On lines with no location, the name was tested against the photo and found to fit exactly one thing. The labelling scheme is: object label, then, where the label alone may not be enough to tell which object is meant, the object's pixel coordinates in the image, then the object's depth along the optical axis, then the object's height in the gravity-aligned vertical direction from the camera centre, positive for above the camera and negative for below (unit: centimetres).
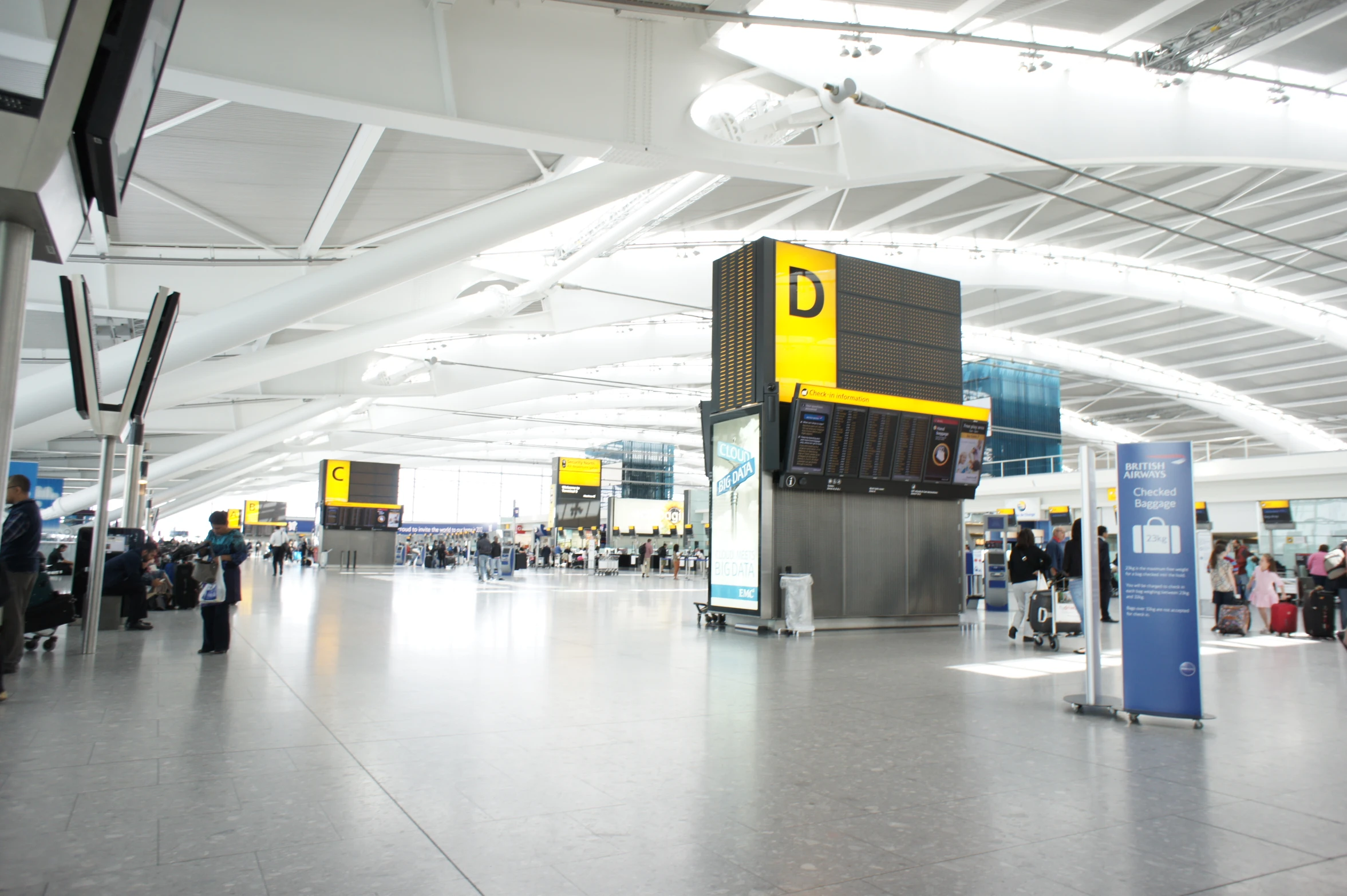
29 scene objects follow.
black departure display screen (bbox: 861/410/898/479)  1338 +143
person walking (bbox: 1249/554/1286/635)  1430 -80
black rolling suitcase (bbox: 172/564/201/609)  1553 -115
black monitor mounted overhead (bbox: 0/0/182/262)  347 +174
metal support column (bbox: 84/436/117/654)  869 -21
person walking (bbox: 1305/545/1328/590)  1412 -44
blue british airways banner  574 -28
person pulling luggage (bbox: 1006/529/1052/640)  1184 -45
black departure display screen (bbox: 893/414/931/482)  1384 +144
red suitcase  1376 -123
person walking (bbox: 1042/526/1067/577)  1557 -15
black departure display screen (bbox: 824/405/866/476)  1293 +142
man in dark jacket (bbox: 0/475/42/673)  709 -24
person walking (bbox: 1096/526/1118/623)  1158 -51
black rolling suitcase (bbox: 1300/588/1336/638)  1316 -109
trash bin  1188 -95
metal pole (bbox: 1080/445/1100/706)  609 -25
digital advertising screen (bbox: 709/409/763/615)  1256 +32
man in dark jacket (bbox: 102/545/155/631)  1119 -74
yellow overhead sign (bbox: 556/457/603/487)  4444 +319
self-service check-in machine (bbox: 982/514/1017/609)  2125 -100
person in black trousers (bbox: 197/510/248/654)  865 -68
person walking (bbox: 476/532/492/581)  2823 -75
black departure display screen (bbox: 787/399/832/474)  1248 +144
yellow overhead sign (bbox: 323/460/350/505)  4353 +237
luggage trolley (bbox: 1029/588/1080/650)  1085 -101
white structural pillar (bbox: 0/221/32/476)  360 +94
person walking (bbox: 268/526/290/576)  3191 -85
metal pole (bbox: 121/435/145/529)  1280 +54
